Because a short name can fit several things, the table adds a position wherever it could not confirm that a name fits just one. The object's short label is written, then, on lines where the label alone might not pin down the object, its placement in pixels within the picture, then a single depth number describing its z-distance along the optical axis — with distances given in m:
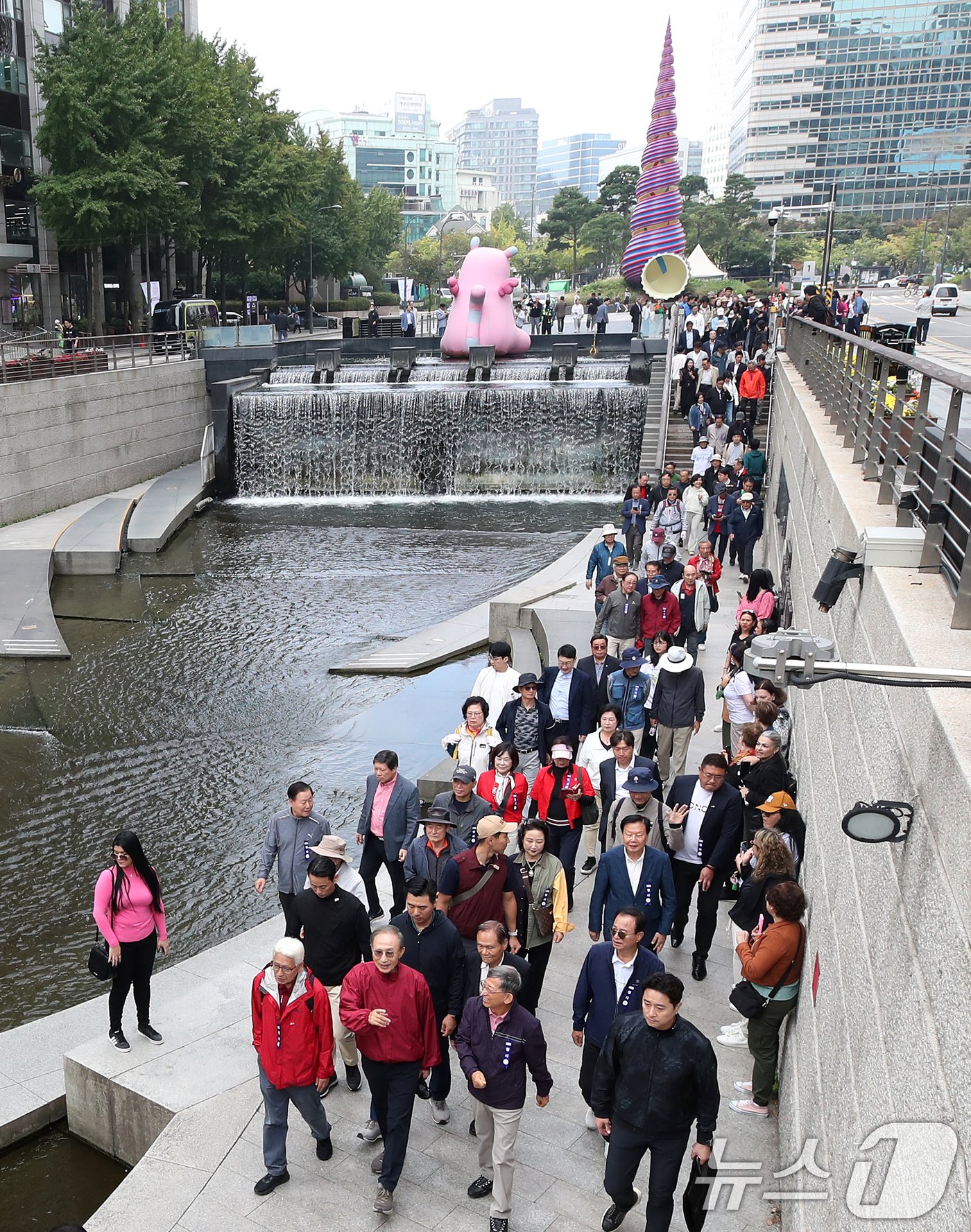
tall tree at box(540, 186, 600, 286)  96.94
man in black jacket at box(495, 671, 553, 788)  8.99
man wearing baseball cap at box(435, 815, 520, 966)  6.17
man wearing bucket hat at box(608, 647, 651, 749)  9.66
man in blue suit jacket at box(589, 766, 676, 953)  6.33
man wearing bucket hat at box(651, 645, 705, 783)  9.75
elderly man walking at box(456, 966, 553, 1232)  5.14
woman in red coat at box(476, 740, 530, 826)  7.79
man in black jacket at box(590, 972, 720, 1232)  4.71
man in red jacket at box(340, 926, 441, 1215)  5.30
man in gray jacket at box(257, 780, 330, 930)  7.24
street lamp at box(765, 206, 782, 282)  34.56
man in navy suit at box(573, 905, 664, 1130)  5.43
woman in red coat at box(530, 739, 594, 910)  7.76
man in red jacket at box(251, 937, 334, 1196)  5.41
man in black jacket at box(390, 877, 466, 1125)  5.71
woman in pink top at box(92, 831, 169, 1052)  6.71
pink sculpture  36.59
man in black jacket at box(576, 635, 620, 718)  9.76
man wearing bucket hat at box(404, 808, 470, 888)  6.65
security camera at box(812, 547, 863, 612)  5.35
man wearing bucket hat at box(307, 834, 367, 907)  6.43
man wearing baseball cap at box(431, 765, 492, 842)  7.05
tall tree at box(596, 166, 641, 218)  94.94
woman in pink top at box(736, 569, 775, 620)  11.15
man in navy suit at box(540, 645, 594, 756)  9.48
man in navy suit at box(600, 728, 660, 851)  7.73
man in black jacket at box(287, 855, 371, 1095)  6.08
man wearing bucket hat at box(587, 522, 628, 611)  13.24
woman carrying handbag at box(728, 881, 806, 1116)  5.58
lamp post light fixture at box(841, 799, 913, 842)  3.55
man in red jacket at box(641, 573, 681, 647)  11.81
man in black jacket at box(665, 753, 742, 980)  7.14
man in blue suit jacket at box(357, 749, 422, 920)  7.79
